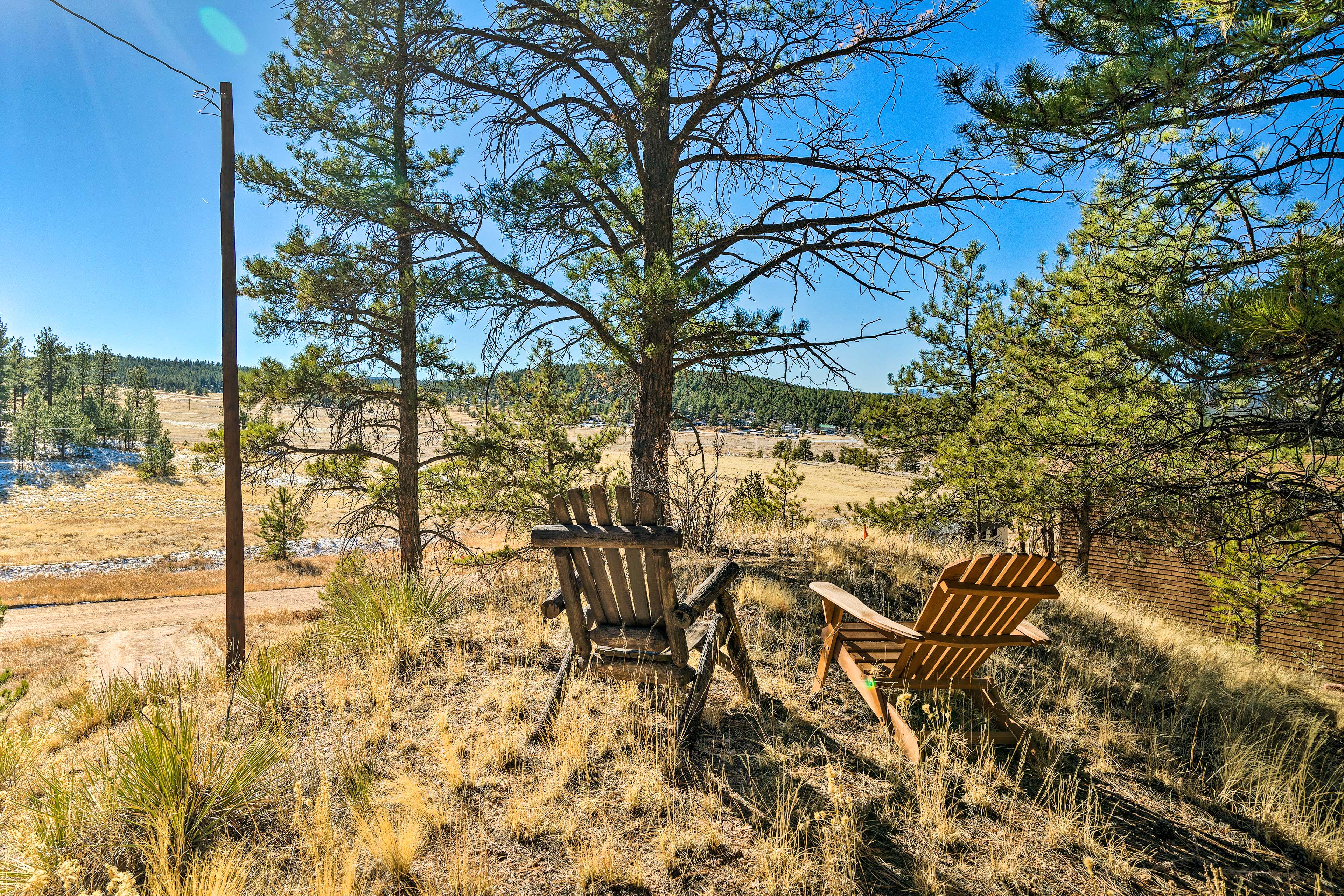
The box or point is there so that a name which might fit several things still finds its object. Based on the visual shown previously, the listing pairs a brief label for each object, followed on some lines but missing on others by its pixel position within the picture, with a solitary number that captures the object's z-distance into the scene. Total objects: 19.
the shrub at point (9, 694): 3.29
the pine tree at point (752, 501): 12.36
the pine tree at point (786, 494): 13.95
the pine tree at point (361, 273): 6.38
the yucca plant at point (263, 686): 3.46
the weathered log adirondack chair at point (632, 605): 2.97
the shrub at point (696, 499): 7.61
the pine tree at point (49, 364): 60.31
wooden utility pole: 5.79
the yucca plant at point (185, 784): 2.34
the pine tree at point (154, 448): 52.47
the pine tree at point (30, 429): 50.41
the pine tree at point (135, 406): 62.09
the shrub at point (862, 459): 13.08
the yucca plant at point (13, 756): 3.01
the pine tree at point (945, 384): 11.79
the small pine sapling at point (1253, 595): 9.44
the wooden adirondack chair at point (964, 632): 2.98
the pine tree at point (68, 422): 52.56
